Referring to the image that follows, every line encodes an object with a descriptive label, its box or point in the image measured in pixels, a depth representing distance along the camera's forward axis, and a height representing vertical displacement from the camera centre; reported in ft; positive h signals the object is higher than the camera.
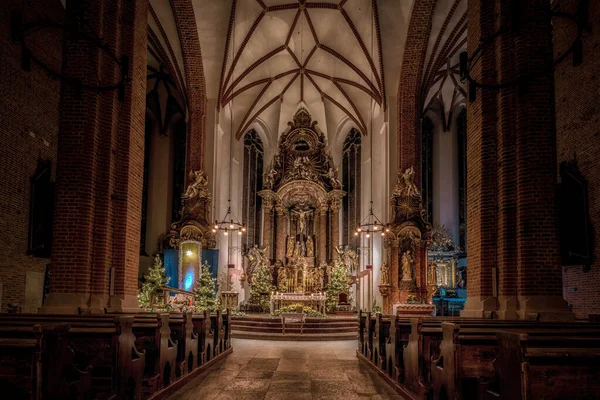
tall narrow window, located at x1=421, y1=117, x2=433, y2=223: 88.48 +17.93
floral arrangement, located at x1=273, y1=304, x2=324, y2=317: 65.77 -4.69
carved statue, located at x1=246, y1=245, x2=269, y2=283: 84.17 +1.96
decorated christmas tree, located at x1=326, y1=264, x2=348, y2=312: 76.49 -2.05
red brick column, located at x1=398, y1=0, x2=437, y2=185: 64.18 +19.84
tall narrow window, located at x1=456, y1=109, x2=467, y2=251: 83.85 +15.37
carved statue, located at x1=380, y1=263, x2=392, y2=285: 65.05 -0.25
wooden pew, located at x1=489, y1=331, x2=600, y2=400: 10.53 -1.89
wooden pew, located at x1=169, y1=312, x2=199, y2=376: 23.54 -3.06
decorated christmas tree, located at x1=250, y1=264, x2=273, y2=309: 79.00 -2.52
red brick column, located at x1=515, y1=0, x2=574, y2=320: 26.86 +5.12
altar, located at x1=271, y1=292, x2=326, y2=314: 69.15 -3.72
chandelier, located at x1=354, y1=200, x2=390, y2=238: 65.10 +6.29
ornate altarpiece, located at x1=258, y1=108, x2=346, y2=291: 87.66 +12.09
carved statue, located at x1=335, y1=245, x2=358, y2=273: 83.92 +2.07
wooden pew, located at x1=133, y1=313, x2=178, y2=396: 19.44 -2.93
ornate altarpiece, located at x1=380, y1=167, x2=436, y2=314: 64.18 +3.10
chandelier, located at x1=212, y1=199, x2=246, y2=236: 65.22 +6.50
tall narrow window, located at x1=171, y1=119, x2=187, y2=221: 88.02 +17.50
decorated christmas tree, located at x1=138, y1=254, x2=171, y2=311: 58.23 -2.02
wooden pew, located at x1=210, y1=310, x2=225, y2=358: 31.40 -3.57
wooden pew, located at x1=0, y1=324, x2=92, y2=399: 11.91 -2.06
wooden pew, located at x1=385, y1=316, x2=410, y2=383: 22.49 -3.26
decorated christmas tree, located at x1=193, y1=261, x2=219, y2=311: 63.62 -2.70
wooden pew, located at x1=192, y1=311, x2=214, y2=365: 27.27 -3.15
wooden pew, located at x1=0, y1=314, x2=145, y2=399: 15.76 -2.50
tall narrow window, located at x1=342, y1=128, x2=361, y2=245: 91.30 +15.26
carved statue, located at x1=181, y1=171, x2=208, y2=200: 68.33 +10.48
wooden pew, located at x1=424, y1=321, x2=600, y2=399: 14.79 -2.24
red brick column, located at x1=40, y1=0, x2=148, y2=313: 28.32 +5.20
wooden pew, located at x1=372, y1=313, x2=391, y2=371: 26.96 -3.30
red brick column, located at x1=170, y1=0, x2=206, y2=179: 67.62 +21.91
